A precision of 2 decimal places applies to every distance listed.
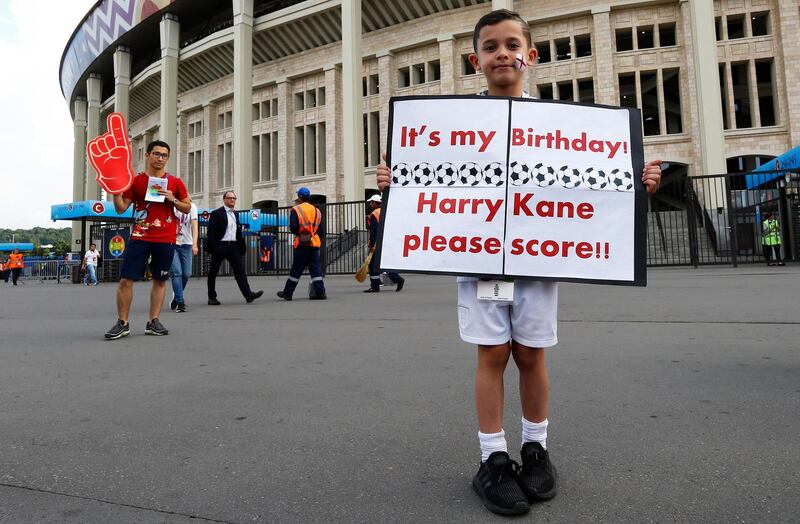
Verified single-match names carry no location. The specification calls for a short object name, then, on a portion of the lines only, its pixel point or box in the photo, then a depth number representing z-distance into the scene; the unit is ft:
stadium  79.46
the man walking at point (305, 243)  27.35
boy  5.22
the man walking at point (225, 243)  26.48
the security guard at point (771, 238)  42.65
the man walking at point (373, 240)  30.18
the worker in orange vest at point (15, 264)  68.59
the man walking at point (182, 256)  23.43
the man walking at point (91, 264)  56.90
